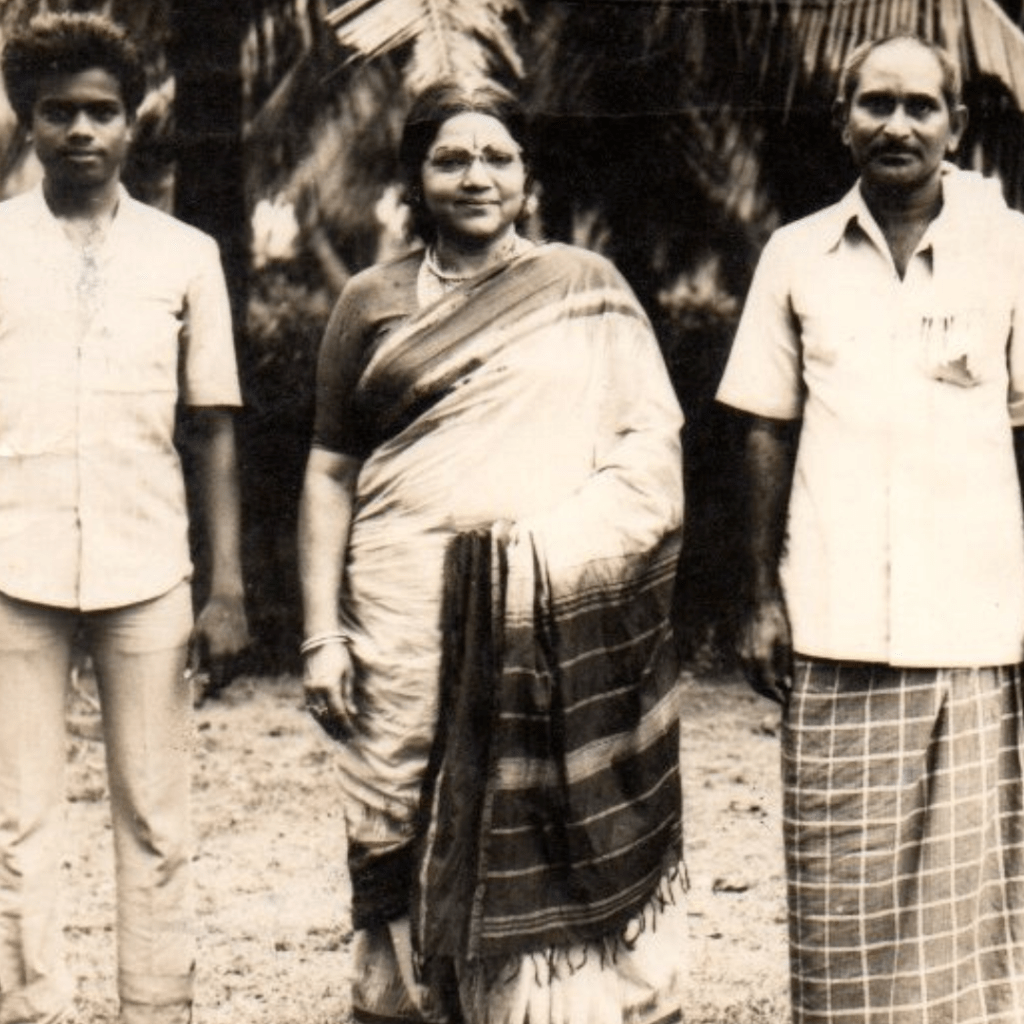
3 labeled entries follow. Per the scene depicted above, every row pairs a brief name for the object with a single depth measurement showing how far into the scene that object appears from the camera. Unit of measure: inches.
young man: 154.1
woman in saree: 151.7
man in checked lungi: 152.5
